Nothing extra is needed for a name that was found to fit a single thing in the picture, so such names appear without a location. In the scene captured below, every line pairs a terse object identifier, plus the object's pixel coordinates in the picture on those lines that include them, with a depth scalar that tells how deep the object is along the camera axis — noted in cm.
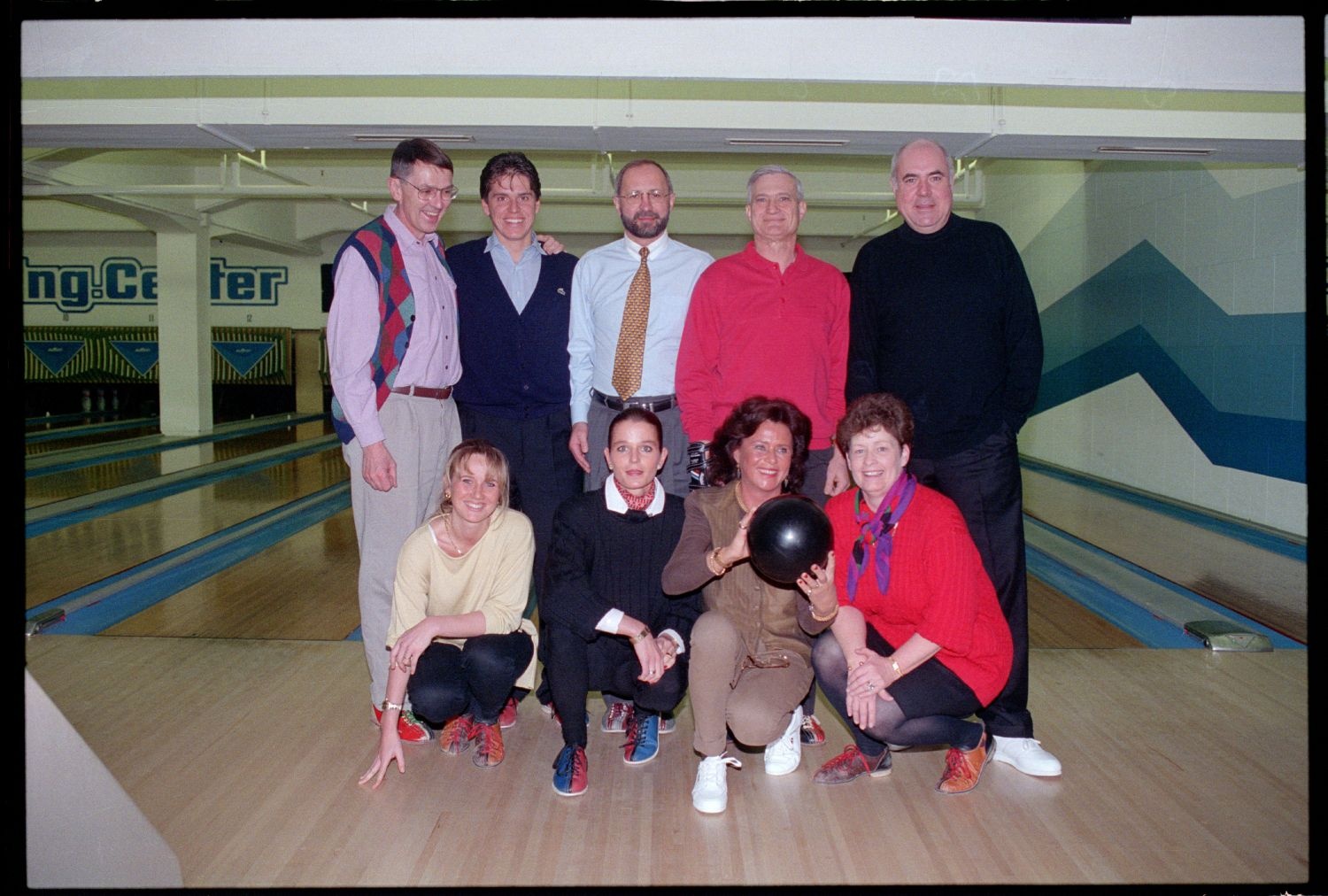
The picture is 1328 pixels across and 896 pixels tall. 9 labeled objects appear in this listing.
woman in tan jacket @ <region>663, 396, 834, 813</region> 211
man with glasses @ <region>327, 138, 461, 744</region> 237
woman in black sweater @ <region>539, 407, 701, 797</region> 216
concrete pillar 988
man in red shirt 238
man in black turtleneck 229
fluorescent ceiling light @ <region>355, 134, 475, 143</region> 416
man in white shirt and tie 250
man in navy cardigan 260
